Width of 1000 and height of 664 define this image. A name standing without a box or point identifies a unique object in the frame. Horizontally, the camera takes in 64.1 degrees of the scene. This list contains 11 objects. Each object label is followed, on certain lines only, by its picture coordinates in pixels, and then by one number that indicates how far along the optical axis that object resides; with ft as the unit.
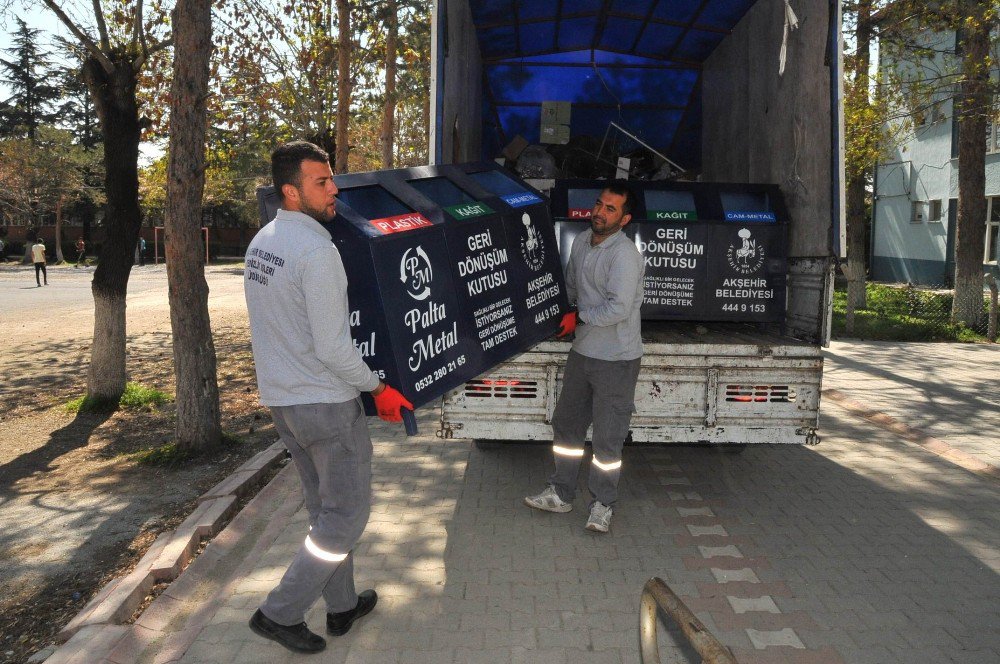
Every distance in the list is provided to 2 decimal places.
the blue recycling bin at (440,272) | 11.52
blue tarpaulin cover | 24.06
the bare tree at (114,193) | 27.30
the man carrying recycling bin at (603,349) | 15.05
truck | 16.47
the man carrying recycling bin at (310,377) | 10.15
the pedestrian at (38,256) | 88.94
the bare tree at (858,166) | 45.03
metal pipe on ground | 6.78
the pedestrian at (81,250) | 139.64
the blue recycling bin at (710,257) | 18.10
